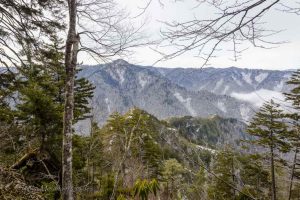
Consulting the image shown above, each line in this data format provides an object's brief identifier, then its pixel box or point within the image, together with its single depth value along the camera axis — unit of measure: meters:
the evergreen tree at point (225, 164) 28.85
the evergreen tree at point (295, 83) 20.88
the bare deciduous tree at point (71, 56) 8.41
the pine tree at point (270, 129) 22.83
